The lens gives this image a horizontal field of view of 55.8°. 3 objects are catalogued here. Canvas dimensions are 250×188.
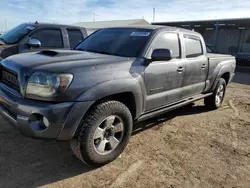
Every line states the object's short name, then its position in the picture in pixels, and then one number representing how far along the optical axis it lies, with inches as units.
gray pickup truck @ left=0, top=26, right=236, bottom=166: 98.4
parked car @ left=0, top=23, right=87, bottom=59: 221.9
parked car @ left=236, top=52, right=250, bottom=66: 645.9
